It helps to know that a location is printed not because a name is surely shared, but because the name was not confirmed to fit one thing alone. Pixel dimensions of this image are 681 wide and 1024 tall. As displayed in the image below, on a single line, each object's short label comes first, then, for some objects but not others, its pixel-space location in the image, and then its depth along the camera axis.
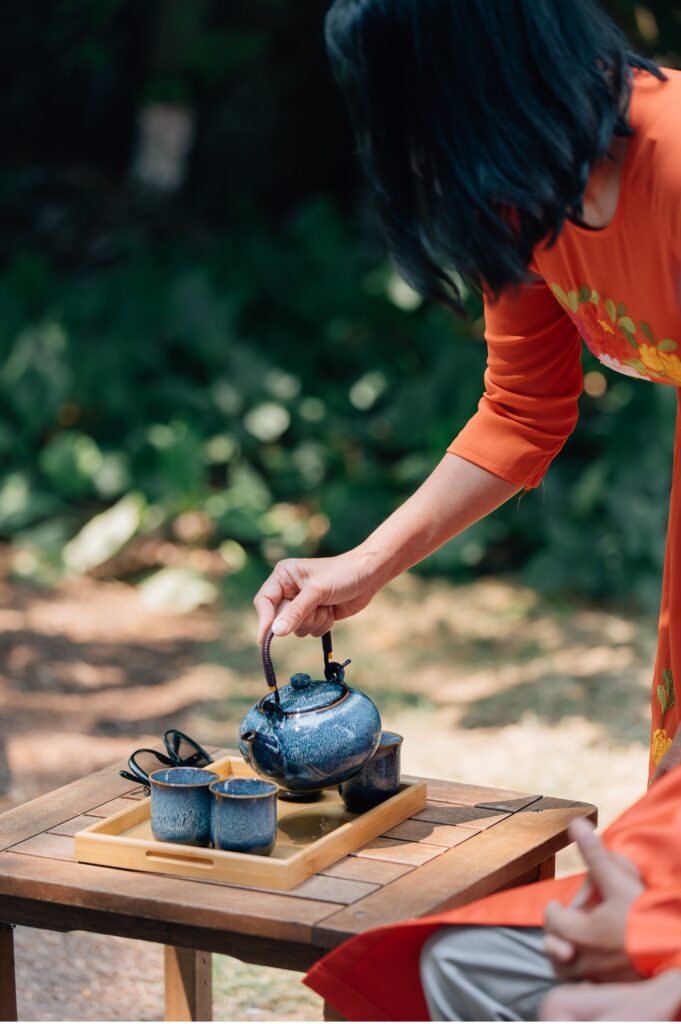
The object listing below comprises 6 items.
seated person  2.22
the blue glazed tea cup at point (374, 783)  2.69
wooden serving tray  2.52
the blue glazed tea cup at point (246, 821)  2.54
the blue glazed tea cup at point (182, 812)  2.57
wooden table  2.44
